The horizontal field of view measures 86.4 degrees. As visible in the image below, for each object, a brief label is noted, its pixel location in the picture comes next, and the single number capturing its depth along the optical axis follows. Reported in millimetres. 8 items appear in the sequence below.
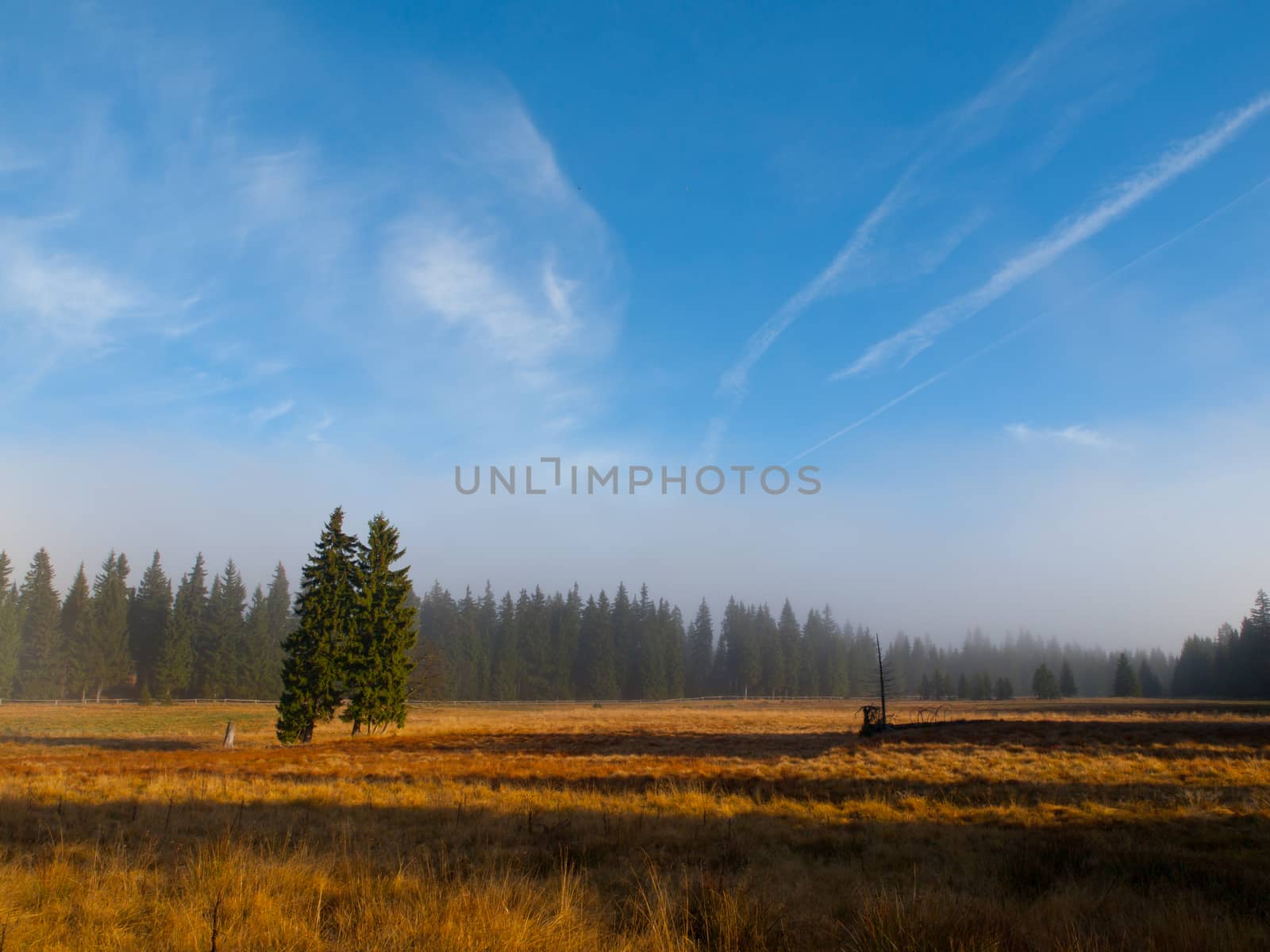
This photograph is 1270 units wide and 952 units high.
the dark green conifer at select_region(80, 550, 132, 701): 74438
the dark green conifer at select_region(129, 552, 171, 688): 78438
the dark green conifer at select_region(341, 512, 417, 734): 33469
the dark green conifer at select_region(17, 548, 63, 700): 75125
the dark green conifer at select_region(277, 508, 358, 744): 31688
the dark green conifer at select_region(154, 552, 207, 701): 73938
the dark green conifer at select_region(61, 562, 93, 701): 74188
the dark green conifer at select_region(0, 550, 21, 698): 72875
